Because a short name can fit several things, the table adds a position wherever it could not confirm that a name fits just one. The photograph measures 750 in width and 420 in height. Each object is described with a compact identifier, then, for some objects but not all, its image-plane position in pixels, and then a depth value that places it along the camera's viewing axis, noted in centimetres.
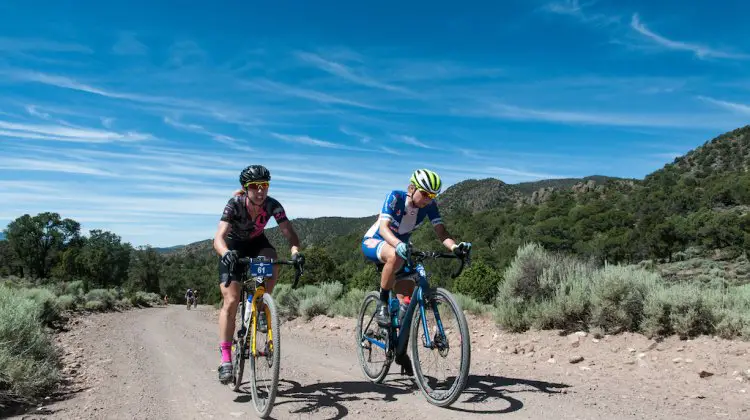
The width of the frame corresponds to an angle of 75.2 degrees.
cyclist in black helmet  488
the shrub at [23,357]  492
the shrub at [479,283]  1365
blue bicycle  425
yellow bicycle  429
